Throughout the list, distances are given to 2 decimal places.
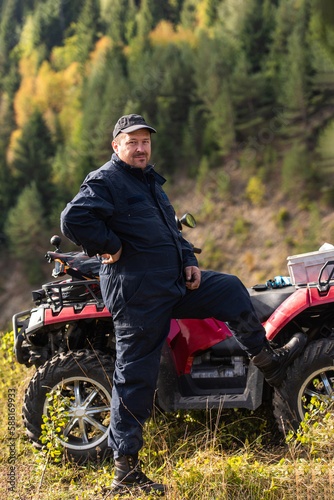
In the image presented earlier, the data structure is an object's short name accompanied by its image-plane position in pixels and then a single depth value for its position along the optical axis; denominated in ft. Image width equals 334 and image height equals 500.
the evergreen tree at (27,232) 126.52
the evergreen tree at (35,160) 140.77
